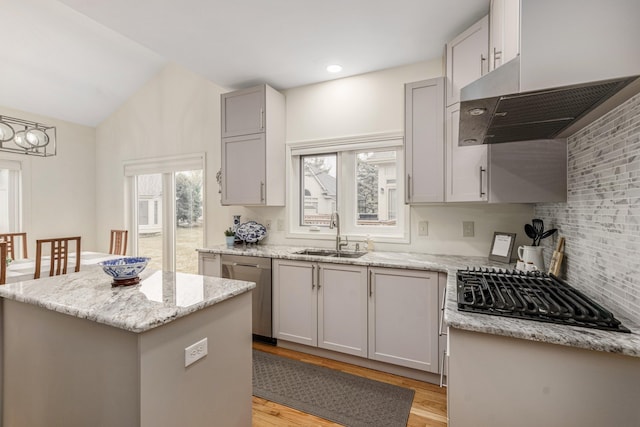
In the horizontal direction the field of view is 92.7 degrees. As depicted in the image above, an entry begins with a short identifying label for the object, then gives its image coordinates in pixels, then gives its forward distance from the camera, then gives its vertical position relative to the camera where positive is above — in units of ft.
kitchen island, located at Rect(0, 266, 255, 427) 3.59 -1.91
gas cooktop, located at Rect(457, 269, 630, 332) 3.68 -1.27
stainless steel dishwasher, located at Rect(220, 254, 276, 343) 9.36 -2.19
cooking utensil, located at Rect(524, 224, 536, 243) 7.02 -0.48
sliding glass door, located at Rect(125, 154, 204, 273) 13.57 -0.14
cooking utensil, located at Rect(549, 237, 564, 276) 5.82 -0.91
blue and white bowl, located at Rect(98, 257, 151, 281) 4.70 -0.90
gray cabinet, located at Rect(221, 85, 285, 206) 10.39 +2.23
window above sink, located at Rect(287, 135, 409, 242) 9.74 +0.80
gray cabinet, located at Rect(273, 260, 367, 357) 8.13 -2.67
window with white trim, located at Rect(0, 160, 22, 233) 13.62 +0.59
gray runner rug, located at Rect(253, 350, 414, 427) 6.30 -4.23
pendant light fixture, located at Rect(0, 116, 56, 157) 8.96 +2.33
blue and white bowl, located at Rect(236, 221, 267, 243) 11.08 -0.79
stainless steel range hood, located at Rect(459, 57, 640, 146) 3.54 +1.41
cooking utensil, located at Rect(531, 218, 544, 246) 6.89 -0.40
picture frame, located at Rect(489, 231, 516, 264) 7.61 -0.91
